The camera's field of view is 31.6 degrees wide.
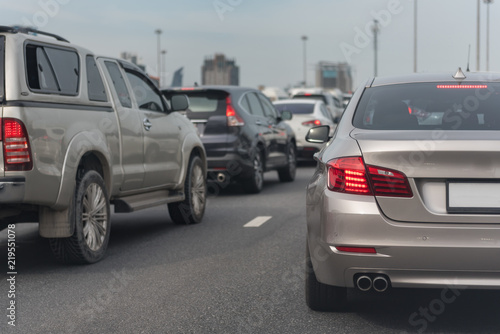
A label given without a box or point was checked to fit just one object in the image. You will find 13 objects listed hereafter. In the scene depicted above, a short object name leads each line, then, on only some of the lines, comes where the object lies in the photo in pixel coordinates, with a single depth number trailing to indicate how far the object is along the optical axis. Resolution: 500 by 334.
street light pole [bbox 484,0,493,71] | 81.94
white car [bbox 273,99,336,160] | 21.30
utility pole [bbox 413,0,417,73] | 78.90
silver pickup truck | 6.35
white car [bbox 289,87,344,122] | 31.97
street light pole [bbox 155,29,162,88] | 93.50
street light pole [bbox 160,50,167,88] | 106.00
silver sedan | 4.63
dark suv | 13.52
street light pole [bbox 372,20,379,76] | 84.40
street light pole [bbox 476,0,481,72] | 63.45
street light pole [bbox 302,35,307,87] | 128.12
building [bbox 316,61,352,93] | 155.62
